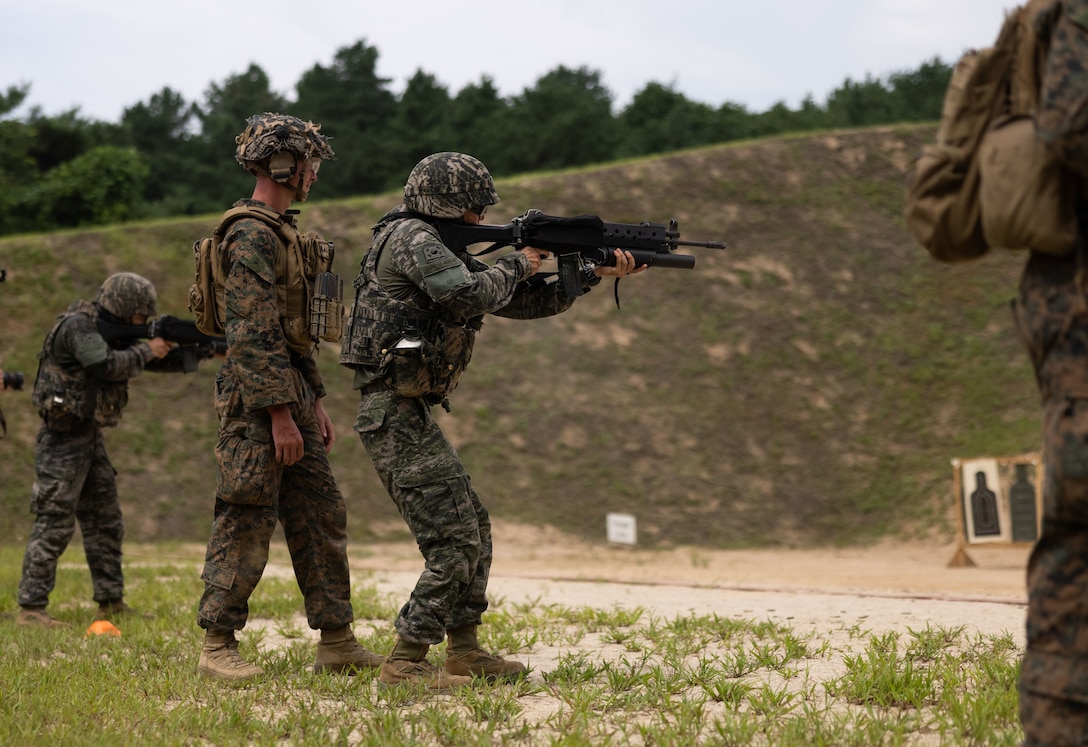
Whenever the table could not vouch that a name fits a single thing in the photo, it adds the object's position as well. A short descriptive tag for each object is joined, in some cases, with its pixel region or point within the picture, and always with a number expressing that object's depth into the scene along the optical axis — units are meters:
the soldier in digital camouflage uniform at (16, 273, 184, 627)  7.55
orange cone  6.74
